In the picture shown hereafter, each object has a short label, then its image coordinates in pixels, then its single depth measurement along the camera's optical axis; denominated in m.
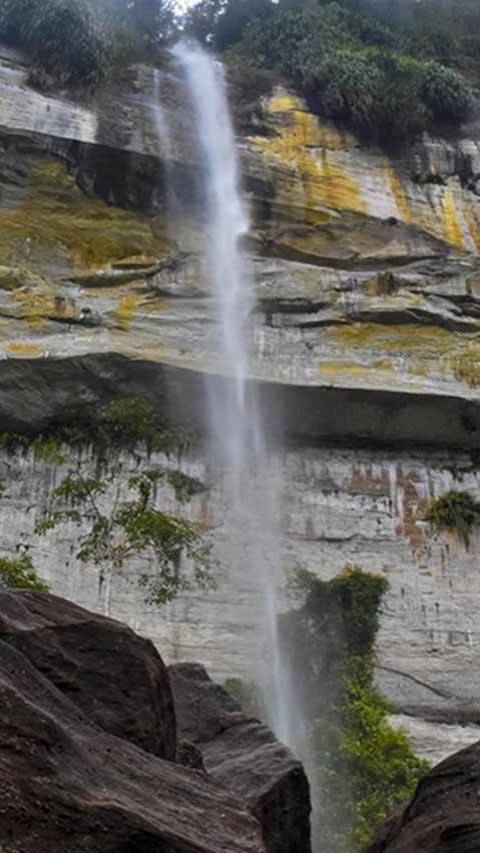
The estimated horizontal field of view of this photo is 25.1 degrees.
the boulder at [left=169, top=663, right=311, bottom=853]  8.07
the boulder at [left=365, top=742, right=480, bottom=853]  6.45
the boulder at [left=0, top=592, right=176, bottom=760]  6.64
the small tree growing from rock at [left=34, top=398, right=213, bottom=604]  13.98
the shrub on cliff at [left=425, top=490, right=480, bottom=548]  16.62
